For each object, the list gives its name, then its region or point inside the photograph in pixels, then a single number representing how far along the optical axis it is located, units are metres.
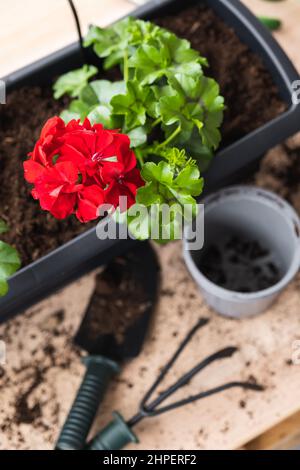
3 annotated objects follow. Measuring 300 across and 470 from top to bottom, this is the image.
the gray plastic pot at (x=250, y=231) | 0.75
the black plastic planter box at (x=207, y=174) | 0.69
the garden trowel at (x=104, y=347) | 0.76
